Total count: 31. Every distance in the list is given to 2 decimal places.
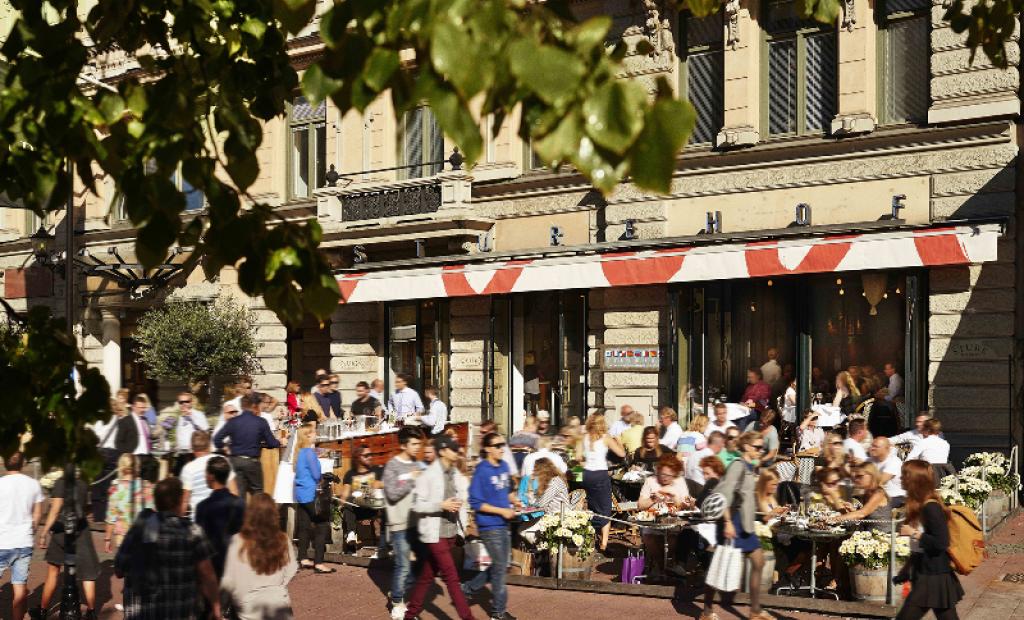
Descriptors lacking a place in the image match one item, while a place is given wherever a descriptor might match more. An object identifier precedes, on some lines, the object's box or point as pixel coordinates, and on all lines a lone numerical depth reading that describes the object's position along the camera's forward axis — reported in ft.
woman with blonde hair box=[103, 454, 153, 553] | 47.83
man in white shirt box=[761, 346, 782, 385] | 71.15
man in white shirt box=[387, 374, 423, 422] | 74.59
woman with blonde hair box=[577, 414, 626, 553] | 48.65
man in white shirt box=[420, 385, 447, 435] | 73.05
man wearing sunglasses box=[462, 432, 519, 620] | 38.83
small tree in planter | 95.86
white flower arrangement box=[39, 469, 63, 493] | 65.45
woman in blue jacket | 47.29
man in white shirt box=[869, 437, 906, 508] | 46.11
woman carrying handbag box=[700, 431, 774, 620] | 37.06
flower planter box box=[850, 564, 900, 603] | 39.91
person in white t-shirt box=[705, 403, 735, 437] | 58.75
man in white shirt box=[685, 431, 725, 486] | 49.70
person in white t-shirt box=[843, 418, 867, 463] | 50.80
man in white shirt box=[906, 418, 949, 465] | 53.67
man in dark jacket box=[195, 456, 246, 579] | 33.68
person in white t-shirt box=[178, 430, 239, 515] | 40.78
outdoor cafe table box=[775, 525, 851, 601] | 41.55
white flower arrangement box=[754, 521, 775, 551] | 40.06
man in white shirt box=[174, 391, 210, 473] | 60.54
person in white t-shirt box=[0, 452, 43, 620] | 36.70
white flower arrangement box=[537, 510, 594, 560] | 44.45
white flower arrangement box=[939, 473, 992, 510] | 50.49
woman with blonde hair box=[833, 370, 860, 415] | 68.39
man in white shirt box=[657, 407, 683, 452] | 58.90
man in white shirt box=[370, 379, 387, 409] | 76.64
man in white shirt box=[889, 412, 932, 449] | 54.80
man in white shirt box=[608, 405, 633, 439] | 61.14
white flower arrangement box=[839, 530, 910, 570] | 39.73
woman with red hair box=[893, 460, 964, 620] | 31.07
